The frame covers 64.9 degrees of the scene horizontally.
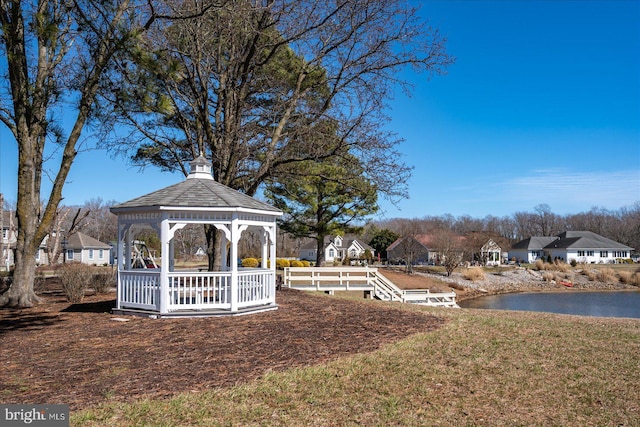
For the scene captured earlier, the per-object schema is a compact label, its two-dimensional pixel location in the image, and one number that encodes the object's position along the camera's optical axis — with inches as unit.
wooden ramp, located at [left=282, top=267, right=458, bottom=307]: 834.8
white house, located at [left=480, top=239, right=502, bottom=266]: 2419.4
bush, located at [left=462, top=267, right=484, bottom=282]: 1766.7
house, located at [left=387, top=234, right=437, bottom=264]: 2028.3
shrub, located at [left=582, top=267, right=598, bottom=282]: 1984.3
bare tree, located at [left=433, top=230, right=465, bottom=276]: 1764.3
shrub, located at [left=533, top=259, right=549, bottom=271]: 2239.7
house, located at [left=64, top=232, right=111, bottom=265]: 2228.6
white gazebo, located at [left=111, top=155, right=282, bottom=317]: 461.4
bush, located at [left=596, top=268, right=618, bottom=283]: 1932.7
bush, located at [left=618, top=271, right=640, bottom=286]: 1891.0
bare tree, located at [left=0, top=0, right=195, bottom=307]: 485.4
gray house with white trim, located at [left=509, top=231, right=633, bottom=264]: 2844.5
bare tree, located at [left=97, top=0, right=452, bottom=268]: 613.0
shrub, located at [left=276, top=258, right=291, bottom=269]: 1667.1
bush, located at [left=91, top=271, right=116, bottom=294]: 660.7
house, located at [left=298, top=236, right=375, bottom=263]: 2938.0
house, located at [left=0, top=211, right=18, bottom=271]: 1924.8
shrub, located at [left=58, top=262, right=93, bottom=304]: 567.5
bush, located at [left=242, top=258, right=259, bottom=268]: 1657.2
